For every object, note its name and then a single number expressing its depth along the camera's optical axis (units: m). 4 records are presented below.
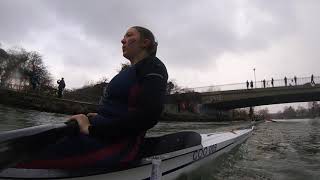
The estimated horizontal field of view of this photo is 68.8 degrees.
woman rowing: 1.85
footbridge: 34.25
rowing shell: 1.71
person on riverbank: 18.10
